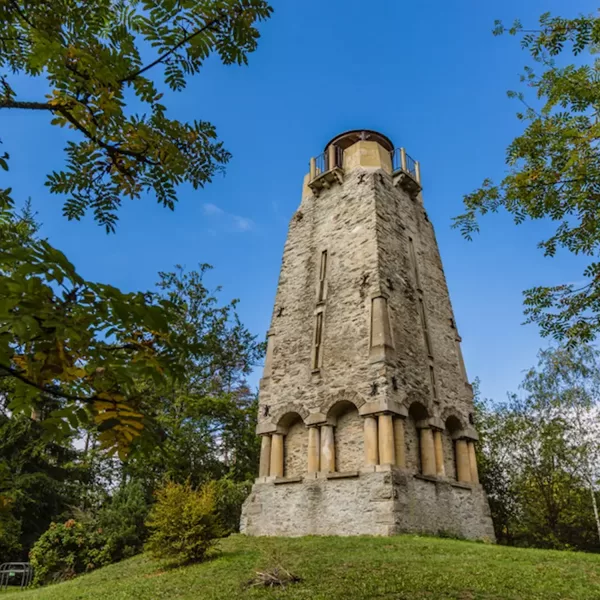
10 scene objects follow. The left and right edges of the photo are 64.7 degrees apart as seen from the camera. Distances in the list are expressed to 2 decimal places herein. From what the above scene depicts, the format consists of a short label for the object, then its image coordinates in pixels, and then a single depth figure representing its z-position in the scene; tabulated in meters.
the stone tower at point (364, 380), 11.48
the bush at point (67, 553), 13.57
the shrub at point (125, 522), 14.16
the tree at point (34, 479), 18.47
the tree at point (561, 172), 4.66
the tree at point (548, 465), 18.44
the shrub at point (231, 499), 16.76
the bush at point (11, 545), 15.58
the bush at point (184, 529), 9.63
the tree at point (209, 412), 18.77
